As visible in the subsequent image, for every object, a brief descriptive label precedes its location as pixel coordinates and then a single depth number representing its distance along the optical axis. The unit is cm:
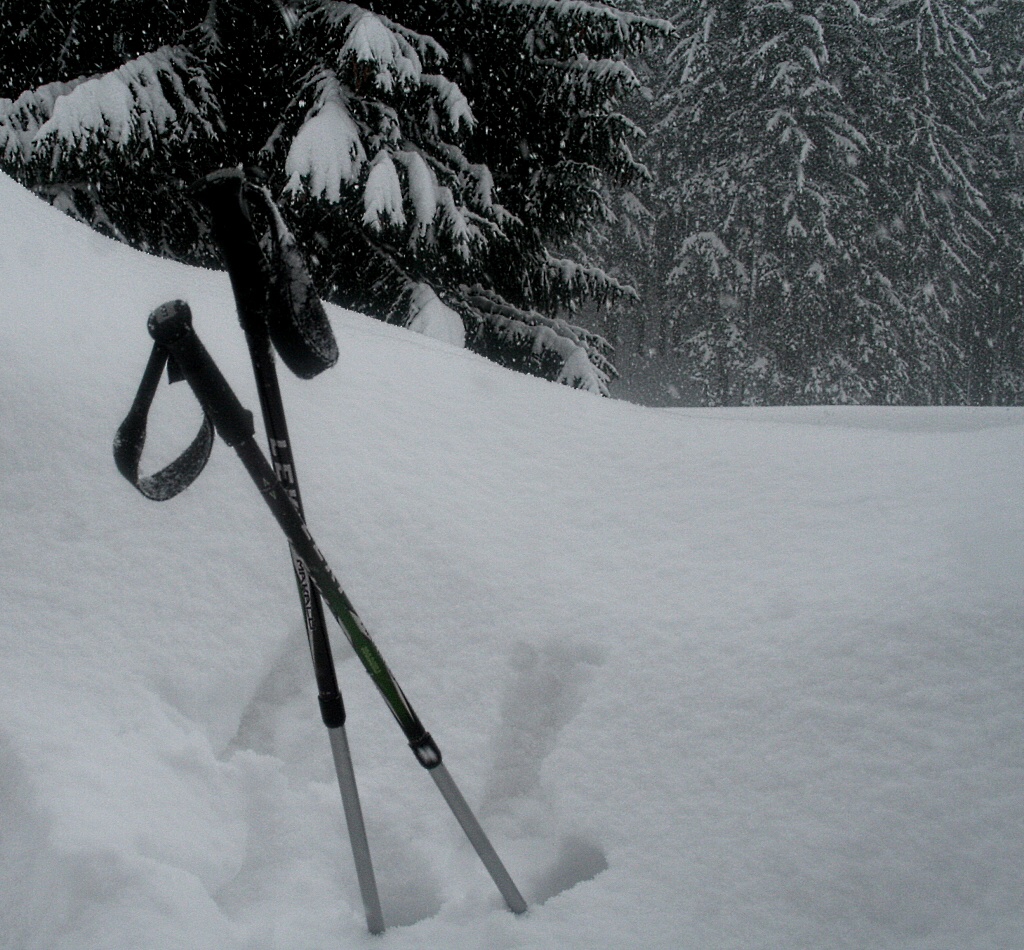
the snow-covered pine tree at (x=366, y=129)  589
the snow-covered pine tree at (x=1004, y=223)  2023
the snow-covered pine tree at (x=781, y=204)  1762
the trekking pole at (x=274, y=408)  127
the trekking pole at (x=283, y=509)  124
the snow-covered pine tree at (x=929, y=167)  1903
